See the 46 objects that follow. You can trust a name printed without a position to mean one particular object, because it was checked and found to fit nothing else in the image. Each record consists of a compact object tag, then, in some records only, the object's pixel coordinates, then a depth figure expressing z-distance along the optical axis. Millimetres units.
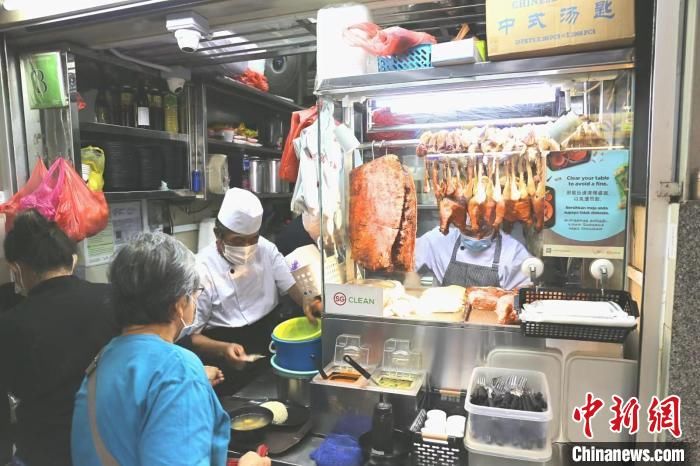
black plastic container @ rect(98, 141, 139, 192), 3088
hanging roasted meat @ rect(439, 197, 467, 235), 2107
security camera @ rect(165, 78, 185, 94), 3506
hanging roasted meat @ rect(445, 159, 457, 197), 2107
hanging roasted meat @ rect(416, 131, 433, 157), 2127
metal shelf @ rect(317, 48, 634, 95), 1632
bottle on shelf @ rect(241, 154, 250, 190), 4500
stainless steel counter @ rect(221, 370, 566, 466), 1475
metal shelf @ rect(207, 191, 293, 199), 4685
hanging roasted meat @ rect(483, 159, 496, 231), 2037
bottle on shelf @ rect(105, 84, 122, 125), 3331
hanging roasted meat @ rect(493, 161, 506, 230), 2010
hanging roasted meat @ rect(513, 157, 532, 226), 1967
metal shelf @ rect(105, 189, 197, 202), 3096
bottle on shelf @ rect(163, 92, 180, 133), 3662
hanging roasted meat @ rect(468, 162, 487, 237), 2053
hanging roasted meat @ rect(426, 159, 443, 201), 2145
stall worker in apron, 2346
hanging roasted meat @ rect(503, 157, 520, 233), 1984
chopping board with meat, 1850
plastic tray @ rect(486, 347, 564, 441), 1676
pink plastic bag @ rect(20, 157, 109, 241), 2531
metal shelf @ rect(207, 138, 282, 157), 4047
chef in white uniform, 2617
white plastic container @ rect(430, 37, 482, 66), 1743
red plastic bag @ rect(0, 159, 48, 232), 2588
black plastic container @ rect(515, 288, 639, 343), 1480
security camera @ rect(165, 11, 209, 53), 2252
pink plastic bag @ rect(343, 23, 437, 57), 1896
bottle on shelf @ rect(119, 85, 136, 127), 3369
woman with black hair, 1841
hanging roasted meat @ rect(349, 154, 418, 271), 2210
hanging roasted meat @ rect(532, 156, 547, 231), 1887
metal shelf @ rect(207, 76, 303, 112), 3938
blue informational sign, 1636
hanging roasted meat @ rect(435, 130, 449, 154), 2090
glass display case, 1683
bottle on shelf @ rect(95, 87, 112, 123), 3260
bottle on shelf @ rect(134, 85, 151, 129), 3375
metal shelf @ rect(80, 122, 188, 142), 2953
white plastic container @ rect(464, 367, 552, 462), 1432
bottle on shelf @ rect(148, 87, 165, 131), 3543
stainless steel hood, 2217
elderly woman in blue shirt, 1239
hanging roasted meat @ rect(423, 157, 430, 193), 2172
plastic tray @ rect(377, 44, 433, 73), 1895
